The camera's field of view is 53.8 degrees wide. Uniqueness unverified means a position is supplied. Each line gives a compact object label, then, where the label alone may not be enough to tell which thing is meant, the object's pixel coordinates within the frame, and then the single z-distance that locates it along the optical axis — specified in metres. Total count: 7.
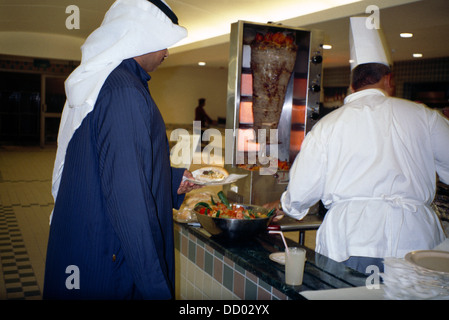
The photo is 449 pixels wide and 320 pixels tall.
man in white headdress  1.42
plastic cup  1.72
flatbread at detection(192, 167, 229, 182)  2.43
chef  2.11
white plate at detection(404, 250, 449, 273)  1.62
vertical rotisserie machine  3.33
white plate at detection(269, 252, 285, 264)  1.98
